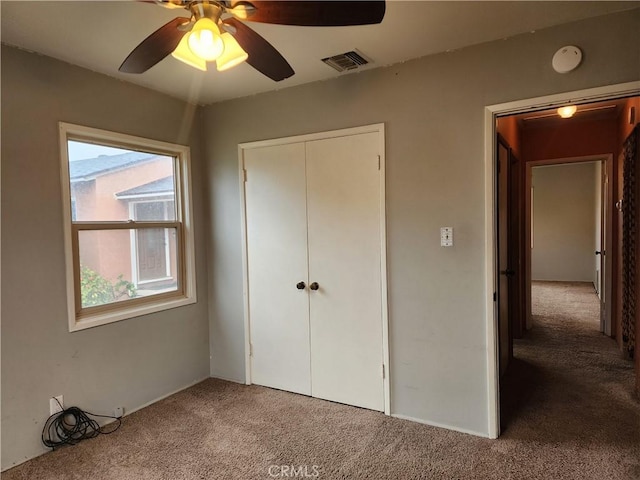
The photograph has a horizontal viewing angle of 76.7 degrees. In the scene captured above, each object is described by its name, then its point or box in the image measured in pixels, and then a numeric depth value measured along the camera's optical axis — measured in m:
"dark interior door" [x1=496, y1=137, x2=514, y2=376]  3.41
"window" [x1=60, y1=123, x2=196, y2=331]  2.71
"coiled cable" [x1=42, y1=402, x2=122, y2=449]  2.51
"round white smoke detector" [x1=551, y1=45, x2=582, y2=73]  2.21
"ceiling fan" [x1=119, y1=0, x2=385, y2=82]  1.43
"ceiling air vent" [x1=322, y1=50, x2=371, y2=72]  2.57
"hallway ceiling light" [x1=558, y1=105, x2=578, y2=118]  3.75
